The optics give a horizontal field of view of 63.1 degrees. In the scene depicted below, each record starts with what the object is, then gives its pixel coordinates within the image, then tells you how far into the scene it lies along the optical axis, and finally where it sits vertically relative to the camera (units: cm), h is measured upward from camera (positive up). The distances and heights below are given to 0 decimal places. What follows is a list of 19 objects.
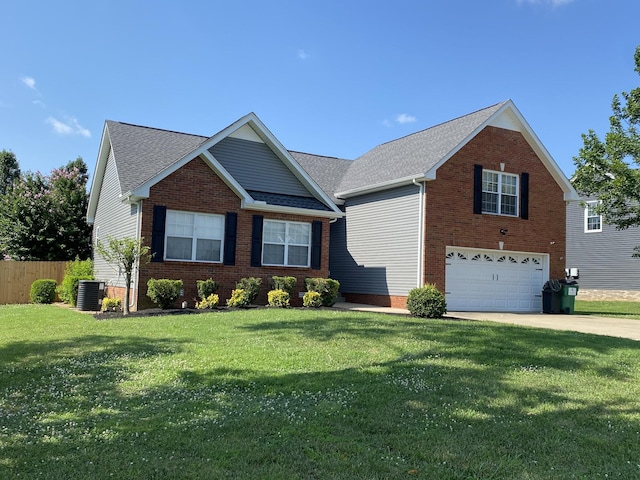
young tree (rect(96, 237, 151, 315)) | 1366 +16
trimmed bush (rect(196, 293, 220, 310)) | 1471 -110
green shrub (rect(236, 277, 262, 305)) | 1553 -63
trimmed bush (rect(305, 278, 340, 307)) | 1655 -64
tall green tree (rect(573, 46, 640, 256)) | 1908 +447
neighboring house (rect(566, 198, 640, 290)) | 2588 +138
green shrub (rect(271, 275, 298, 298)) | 1622 -53
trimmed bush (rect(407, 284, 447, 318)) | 1370 -84
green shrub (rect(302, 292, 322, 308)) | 1595 -100
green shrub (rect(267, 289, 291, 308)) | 1557 -98
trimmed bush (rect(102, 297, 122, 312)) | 1455 -127
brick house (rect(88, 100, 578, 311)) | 1574 +189
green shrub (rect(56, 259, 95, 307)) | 1791 -68
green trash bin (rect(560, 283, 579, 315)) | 1856 -71
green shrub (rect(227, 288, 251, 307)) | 1506 -100
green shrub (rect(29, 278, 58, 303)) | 1973 -129
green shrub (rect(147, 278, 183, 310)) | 1427 -81
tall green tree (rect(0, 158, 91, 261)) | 2436 +164
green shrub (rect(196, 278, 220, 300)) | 1507 -72
